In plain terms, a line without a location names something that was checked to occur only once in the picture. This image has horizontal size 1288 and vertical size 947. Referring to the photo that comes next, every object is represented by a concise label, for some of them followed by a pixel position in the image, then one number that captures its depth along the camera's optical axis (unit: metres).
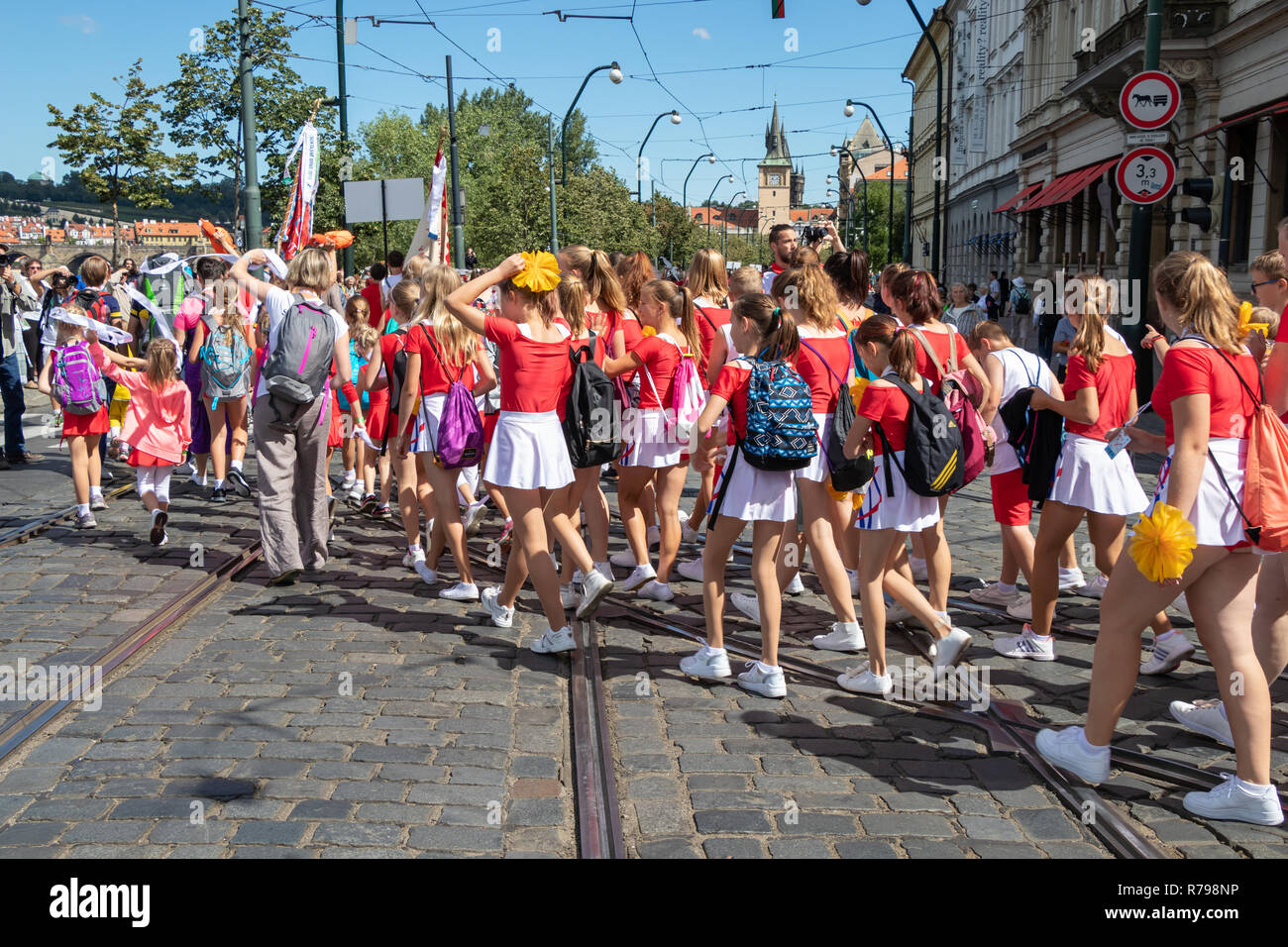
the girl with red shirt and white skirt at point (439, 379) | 7.11
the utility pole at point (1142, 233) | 13.58
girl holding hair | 5.83
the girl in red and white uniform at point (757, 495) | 5.45
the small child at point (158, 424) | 8.67
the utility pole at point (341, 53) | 25.67
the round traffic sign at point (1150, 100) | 12.08
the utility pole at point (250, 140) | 15.94
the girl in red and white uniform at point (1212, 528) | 4.09
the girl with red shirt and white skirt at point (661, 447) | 7.17
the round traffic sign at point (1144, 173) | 12.07
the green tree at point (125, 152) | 32.31
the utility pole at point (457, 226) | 25.15
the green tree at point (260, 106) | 25.00
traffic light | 13.67
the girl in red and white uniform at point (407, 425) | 7.21
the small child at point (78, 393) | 9.02
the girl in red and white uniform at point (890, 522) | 5.41
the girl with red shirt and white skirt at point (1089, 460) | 5.79
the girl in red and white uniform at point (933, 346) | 5.92
